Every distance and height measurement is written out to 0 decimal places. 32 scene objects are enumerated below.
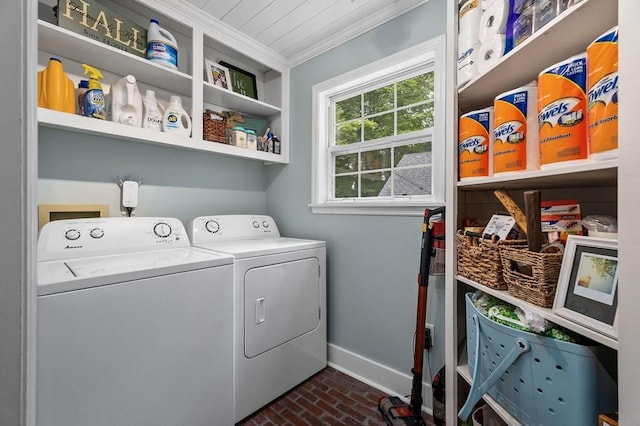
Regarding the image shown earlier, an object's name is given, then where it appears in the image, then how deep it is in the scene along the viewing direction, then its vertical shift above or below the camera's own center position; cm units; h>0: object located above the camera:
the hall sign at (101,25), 147 +105
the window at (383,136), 174 +55
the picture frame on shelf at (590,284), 68 -19
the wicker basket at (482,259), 101 -18
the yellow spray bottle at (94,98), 155 +63
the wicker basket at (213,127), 204 +63
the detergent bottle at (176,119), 183 +61
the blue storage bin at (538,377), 73 -48
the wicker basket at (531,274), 82 -20
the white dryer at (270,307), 161 -61
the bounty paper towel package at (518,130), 92 +27
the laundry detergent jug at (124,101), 165 +65
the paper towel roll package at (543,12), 82 +60
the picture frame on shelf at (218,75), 210 +105
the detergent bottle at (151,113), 175 +62
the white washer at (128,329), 104 -50
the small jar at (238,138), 221 +58
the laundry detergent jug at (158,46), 174 +103
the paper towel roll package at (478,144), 109 +27
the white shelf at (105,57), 144 +89
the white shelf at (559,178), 70 +11
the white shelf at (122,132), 140 +46
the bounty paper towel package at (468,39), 112 +70
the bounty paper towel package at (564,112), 75 +27
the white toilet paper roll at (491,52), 100 +59
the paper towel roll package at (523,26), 91 +61
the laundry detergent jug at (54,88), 143 +64
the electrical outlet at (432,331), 170 -73
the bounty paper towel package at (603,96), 65 +27
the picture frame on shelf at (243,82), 229 +109
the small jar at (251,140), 226 +58
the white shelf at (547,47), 73 +51
